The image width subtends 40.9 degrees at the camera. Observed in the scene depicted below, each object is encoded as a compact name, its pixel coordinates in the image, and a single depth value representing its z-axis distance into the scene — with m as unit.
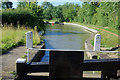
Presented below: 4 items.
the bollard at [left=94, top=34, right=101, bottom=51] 5.98
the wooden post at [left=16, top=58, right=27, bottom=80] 3.34
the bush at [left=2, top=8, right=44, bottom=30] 13.34
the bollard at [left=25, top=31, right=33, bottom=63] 5.77
